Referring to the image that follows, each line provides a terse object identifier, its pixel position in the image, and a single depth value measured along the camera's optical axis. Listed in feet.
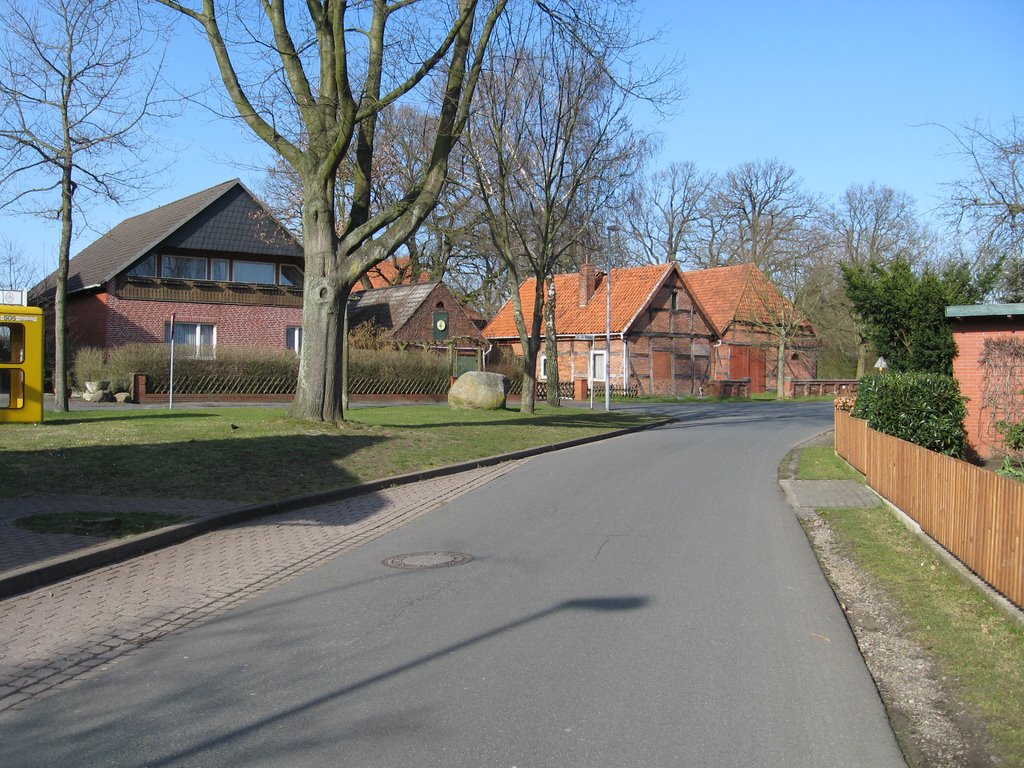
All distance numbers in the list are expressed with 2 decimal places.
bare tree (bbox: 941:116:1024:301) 67.53
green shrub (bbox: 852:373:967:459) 57.31
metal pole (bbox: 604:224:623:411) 109.12
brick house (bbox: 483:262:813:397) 168.96
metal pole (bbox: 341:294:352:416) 63.67
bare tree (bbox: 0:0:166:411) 69.56
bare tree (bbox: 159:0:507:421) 57.77
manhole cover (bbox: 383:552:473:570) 28.71
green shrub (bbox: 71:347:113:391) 106.11
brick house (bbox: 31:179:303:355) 129.59
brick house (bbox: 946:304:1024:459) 61.41
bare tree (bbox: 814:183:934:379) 171.63
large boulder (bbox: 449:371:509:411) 103.50
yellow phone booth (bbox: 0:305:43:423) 60.59
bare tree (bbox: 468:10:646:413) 98.02
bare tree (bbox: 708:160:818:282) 191.01
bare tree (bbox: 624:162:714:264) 226.79
